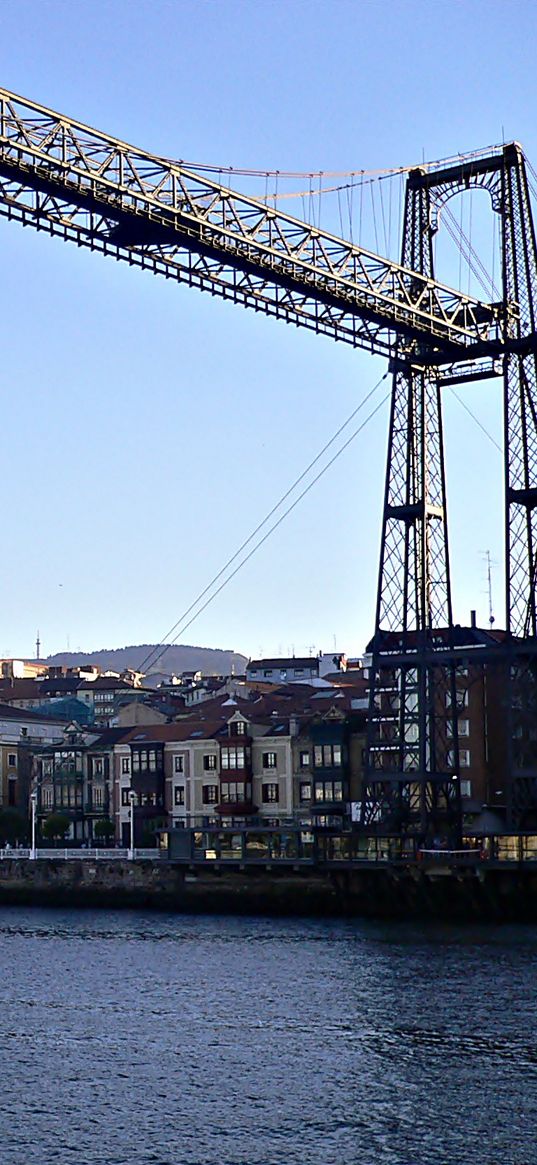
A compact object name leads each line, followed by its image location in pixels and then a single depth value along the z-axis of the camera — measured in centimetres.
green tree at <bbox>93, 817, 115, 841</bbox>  9119
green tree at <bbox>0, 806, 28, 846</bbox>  9531
